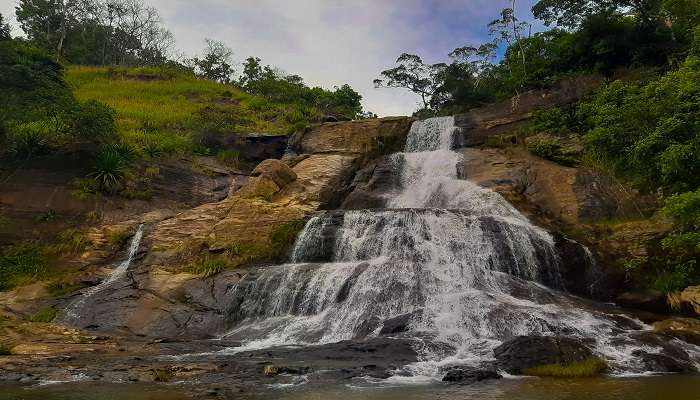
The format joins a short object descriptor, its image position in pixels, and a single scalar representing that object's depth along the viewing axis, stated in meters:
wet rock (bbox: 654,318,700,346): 14.30
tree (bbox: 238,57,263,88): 65.31
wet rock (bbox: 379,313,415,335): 15.42
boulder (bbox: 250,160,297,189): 29.11
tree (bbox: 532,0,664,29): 31.83
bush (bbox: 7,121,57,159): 28.72
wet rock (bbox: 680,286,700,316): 16.25
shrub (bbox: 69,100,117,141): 29.28
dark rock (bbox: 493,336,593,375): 11.80
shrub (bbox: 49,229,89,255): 24.94
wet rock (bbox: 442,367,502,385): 10.79
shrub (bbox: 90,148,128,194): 28.94
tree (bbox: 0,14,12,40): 29.81
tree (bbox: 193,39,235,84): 71.56
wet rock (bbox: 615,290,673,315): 18.03
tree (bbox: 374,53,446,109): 52.28
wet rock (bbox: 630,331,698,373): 12.02
